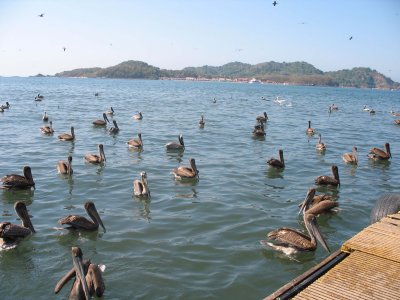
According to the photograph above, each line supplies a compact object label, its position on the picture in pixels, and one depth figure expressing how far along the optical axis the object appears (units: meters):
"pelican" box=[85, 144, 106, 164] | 18.89
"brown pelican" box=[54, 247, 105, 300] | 7.73
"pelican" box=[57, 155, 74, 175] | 16.95
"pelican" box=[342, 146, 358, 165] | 20.43
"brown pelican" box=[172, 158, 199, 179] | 16.64
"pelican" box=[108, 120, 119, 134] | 28.47
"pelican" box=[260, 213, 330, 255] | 10.20
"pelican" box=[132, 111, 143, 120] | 36.09
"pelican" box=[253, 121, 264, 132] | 29.21
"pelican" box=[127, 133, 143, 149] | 23.05
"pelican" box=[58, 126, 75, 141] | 25.02
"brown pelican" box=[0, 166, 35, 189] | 14.73
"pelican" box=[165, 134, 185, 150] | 22.88
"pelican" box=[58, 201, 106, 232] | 11.12
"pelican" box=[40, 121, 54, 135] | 27.11
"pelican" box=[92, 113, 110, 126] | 31.23
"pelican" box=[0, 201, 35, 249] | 10.15
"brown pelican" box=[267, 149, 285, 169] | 18.75
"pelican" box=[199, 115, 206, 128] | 31.76
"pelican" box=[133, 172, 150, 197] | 14.34
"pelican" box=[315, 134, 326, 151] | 23.76
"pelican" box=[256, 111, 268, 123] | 35.46
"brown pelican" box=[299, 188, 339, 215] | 12.65
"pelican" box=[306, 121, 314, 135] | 29.75
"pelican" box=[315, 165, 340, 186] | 16.08
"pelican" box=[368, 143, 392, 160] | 21.41
